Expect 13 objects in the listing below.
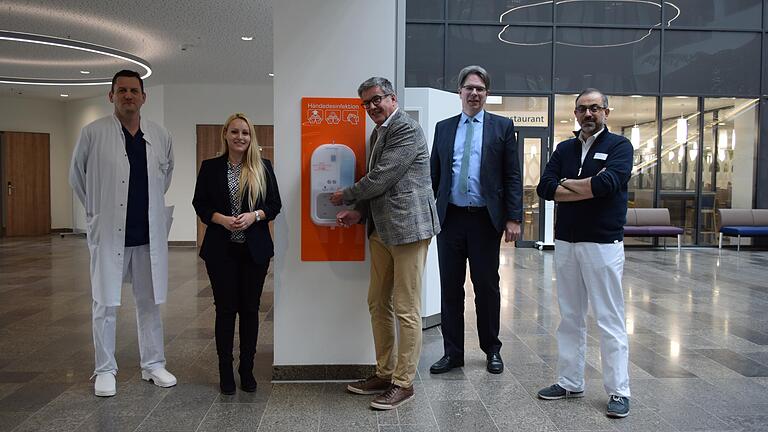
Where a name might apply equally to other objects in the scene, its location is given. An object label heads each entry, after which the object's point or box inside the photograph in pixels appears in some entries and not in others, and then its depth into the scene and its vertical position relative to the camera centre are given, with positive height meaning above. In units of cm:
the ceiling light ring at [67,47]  870 +204
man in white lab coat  351 -21
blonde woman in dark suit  347 -29
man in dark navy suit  381 -11
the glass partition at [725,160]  1281 +59
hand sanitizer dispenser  362 +5
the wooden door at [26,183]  1488 -8
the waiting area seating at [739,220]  1212 -64
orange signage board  362 +14
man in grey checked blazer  323 -19
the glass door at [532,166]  1251 +41
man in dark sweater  317 -22
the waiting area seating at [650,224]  1181 -73
